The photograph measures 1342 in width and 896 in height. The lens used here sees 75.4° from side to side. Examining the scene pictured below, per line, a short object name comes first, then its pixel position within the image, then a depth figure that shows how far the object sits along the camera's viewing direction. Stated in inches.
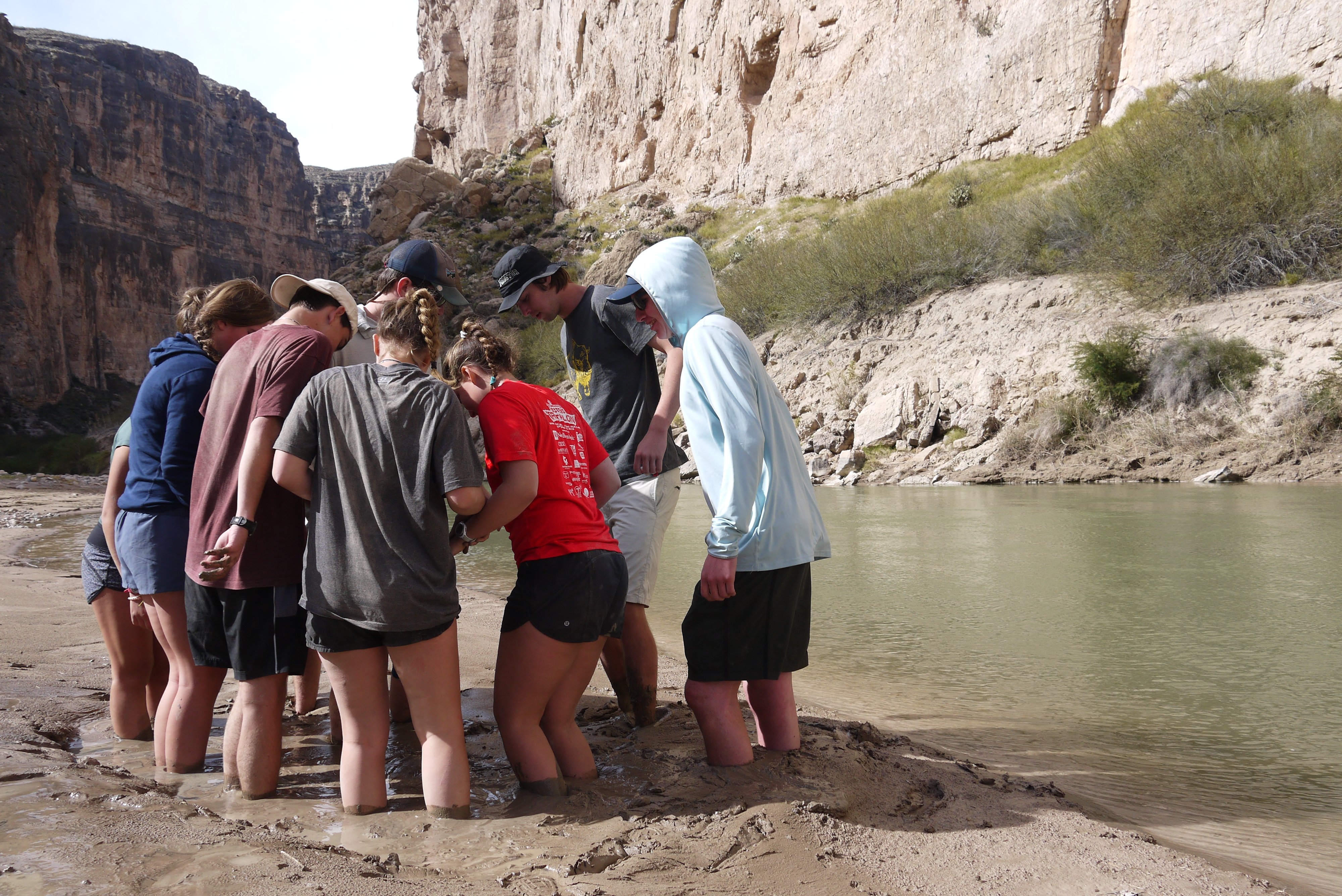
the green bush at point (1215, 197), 526.0
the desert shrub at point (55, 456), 1331.2
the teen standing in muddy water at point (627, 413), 124.2
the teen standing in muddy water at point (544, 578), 95.8
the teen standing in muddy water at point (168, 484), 105.5
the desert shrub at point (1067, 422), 527.5
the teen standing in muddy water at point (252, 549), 95.0
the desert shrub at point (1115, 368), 520.7
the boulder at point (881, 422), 603.8
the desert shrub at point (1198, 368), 477.4
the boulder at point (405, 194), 1565.0
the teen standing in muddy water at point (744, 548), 98.7
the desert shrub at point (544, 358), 1083.3
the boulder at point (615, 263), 995.3
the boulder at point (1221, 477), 436.1
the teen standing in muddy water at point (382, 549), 87.0
